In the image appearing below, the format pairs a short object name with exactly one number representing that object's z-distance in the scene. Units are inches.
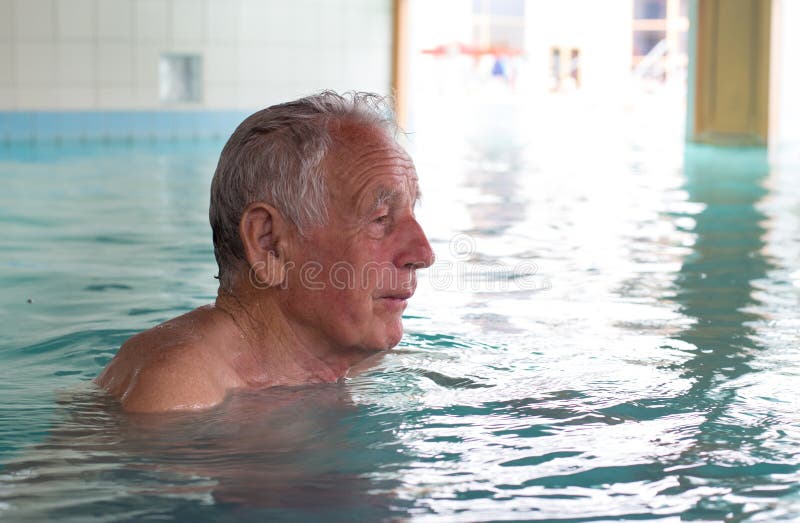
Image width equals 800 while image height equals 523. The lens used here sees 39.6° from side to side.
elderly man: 94.0
